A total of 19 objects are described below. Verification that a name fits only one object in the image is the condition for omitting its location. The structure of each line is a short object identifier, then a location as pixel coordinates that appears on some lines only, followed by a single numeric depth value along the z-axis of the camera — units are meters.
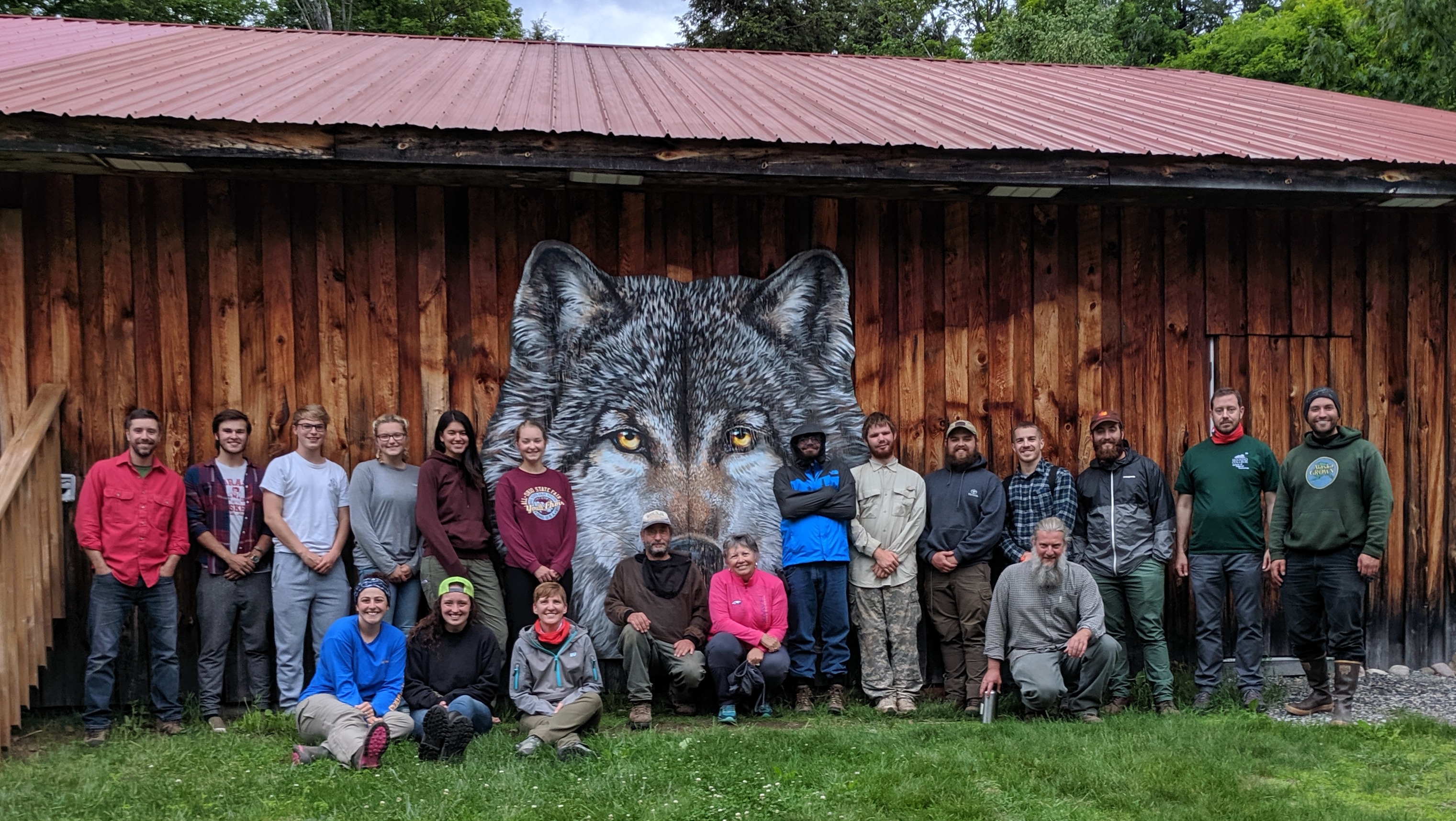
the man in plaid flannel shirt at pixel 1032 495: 5.60
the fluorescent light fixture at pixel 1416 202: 5.79
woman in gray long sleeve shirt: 5.22
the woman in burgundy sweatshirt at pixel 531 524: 5.29
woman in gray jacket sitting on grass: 4.62
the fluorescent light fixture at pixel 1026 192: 5.53
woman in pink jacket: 5.10
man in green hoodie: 5.09
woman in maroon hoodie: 5.16
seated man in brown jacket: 5.12
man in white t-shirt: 5.16
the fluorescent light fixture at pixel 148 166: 4.96
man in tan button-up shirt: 5.45
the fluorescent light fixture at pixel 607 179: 5.25
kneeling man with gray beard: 5.02
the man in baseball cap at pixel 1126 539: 5.43
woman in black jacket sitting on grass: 4.63
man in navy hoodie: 5.51
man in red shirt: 4.80
